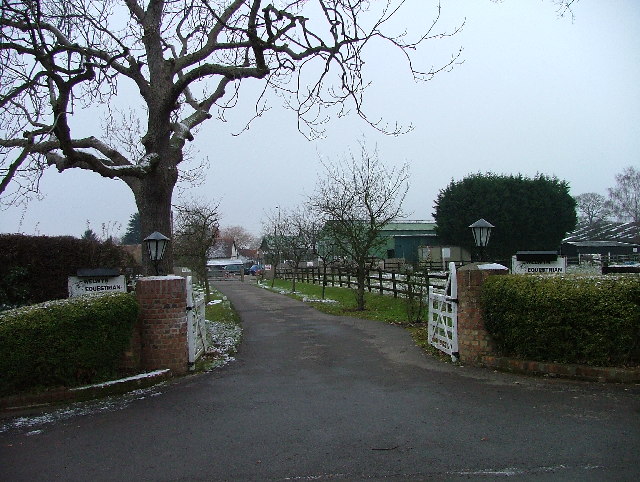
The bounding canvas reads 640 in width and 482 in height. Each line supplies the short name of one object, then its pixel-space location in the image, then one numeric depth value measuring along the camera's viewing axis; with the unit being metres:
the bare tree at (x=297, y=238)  29.34
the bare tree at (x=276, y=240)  37.53
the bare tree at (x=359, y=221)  18.16
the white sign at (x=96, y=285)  9.21
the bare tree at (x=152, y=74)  8.80
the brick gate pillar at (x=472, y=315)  8.35
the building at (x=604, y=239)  57.93
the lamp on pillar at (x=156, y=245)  9.93
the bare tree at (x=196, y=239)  29.02
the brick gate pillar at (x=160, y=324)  8.21
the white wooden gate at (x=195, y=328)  8.56
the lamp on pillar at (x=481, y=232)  10.07
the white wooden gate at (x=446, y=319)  8.73
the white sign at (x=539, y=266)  12.00
